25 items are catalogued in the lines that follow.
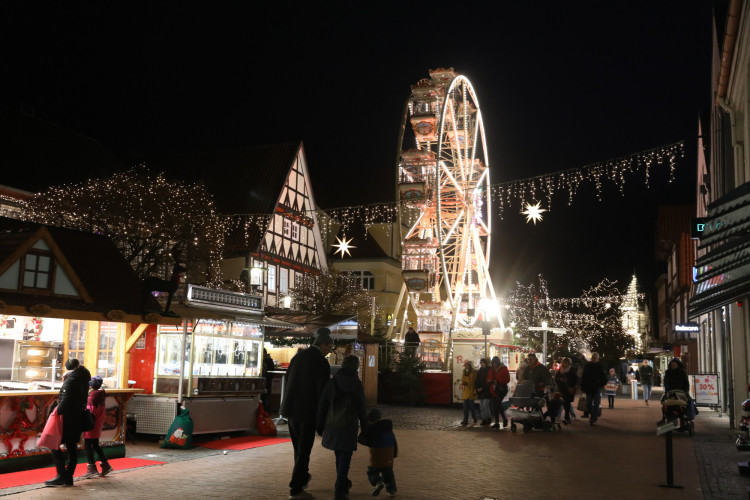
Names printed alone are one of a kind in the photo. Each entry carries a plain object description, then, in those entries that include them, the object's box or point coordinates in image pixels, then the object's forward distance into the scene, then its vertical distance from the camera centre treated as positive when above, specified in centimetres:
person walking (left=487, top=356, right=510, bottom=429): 1902 -50
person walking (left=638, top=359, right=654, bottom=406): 3134 -43
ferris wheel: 3788 +817
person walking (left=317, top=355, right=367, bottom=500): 871 -63
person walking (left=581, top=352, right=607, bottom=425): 2012 -41
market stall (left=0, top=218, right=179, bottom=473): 1145 +48
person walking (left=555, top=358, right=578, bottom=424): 1983 -48
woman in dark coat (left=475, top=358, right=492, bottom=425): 1934 -71
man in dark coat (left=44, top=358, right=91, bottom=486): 1012 -77
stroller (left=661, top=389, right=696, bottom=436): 1422 -78
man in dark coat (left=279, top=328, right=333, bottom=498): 910 -46
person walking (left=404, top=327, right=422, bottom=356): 3012 +74
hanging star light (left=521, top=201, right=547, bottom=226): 2945 +560
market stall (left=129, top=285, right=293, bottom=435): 1507 -28
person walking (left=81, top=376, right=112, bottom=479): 1083 -107
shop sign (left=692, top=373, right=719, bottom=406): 2420 -59
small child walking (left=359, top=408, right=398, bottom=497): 937 -109
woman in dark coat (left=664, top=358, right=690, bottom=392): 1698 -15
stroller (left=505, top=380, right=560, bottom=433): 1755 -96
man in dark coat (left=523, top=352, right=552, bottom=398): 1841 -29
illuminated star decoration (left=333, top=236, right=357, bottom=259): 5684 +808
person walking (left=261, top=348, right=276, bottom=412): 2017 -50
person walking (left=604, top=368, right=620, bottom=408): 2822 -82
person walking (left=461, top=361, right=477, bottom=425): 1955 -70
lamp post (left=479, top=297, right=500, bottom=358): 3722 +266
